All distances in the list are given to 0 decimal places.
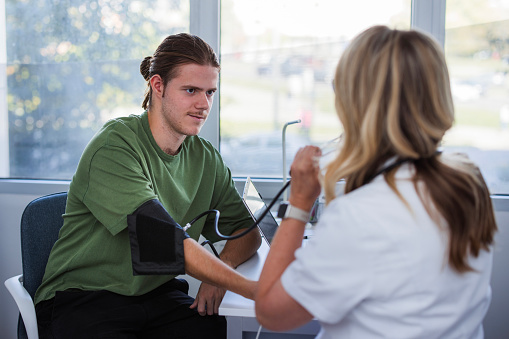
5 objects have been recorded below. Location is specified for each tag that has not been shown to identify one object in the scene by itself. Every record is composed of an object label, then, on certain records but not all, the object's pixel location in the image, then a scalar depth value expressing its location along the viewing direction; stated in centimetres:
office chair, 158
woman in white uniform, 89
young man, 143
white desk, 126
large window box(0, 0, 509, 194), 228
